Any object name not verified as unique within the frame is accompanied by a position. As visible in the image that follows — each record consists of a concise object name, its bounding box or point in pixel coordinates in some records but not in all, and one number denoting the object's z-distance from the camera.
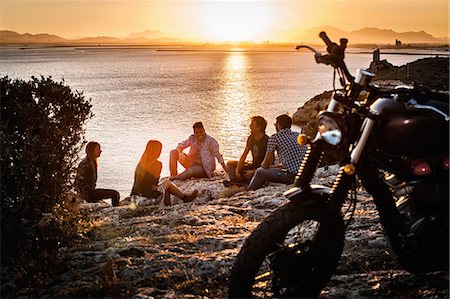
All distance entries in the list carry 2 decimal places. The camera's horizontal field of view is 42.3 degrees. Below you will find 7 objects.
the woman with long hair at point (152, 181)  11.85
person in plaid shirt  11.05
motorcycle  4.27
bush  7.29
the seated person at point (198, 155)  13.41
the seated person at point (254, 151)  12.48
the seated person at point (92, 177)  11.43
